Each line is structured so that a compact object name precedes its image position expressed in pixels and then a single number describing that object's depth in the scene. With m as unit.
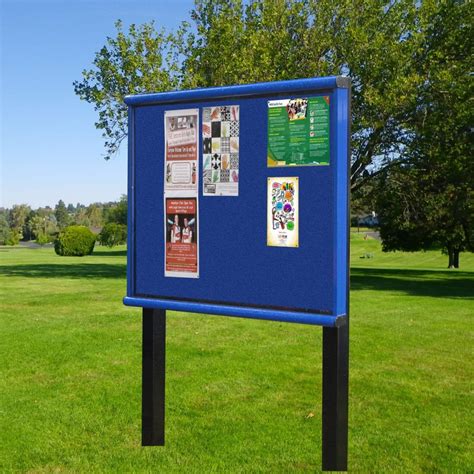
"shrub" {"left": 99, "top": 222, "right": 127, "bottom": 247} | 84.25
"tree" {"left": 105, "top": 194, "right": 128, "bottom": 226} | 115.50
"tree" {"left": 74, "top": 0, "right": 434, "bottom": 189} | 22.33
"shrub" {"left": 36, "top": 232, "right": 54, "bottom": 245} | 111.58
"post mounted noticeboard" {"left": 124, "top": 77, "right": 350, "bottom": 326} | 4.73
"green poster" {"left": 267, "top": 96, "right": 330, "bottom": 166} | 4.71
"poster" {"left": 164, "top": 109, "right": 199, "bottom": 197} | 5.39
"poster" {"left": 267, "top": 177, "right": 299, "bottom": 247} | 4.86
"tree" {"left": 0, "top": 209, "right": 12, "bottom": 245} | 114.88
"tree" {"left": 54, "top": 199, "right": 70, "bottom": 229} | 173.26
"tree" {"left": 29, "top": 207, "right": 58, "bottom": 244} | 130.20
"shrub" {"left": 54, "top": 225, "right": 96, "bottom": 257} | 52.00
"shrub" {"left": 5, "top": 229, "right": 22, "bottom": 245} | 109.94
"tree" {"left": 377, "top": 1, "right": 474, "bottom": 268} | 22.73
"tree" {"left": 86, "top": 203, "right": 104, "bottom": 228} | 167.00
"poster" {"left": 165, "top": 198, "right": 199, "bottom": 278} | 5.41
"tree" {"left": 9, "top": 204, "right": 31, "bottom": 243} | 161.25
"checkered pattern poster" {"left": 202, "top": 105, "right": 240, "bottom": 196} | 5.15
